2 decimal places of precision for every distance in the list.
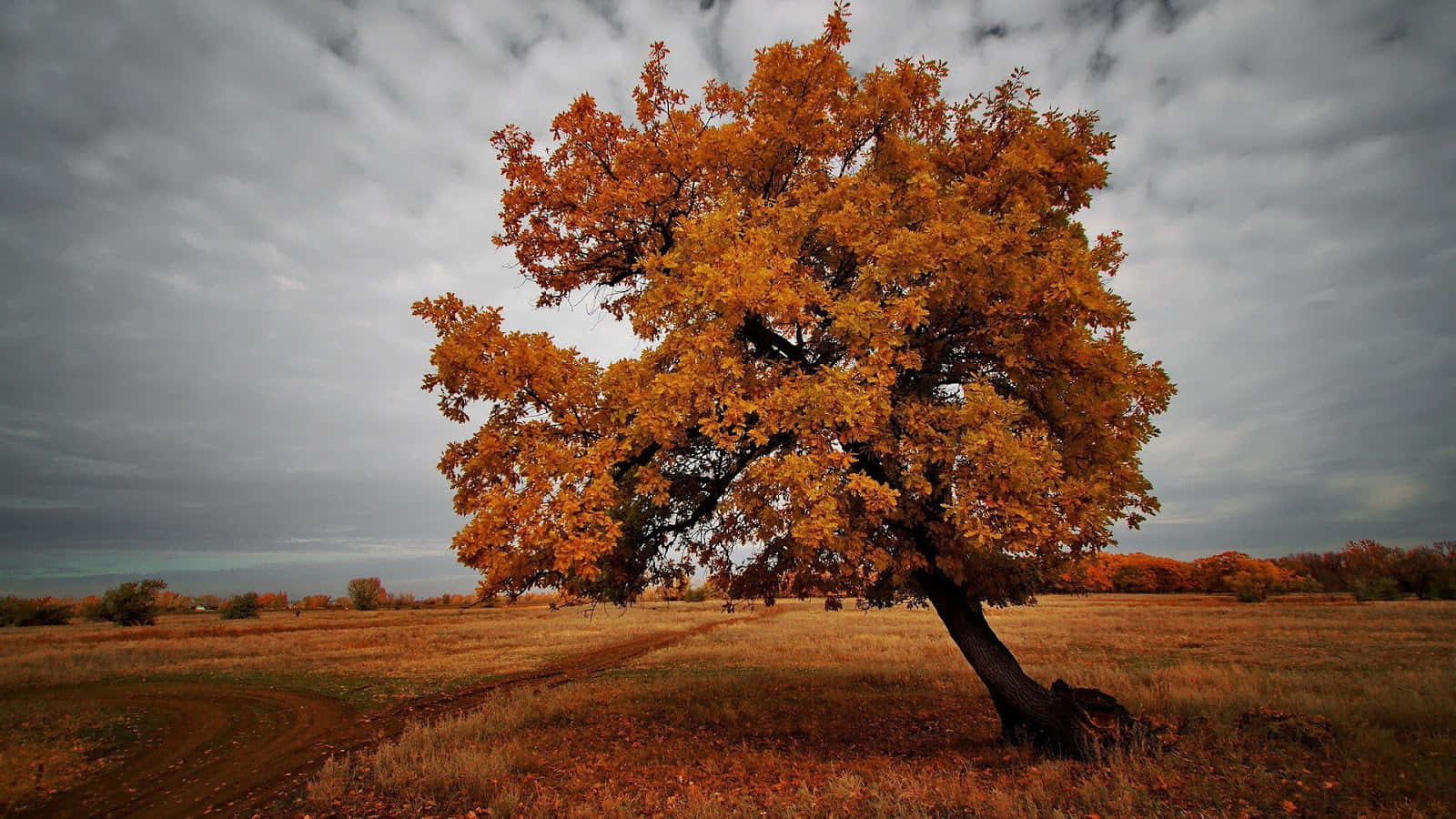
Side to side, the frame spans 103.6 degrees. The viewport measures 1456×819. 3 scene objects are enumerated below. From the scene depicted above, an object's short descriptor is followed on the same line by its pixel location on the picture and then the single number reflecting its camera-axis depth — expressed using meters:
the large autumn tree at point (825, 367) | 7.12
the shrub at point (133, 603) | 42.47
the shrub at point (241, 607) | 52.34
